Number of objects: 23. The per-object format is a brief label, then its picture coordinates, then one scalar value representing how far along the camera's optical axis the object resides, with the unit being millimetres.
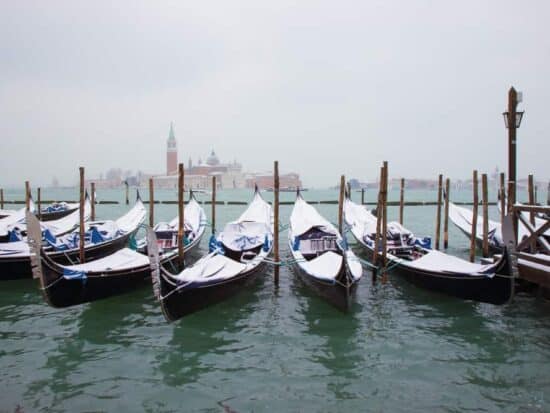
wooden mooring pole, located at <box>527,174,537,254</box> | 6231
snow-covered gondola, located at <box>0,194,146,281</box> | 7781
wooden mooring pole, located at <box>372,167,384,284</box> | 7455
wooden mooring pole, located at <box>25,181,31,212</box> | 11995
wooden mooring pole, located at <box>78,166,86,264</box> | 7887
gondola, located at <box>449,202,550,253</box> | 10266
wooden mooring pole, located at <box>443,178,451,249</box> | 10922
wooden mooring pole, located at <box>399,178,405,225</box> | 12244
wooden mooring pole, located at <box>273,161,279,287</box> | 7316
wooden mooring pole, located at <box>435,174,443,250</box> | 10693
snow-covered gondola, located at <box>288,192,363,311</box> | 5820
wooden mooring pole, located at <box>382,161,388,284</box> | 7312
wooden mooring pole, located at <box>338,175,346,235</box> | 9780
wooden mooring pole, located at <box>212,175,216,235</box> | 12284
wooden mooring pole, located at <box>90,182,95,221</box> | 13500
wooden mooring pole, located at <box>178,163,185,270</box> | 7195
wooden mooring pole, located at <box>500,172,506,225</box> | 8111
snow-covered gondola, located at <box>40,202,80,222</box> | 17688
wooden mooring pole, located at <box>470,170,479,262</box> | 8344
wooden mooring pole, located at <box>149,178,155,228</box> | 10491
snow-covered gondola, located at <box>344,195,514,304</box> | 5648
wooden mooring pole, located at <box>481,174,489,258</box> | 8366
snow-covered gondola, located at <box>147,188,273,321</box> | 5242
